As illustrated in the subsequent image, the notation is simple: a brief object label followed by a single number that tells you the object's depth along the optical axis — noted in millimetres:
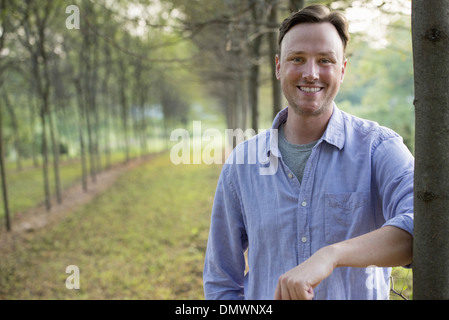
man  1506
